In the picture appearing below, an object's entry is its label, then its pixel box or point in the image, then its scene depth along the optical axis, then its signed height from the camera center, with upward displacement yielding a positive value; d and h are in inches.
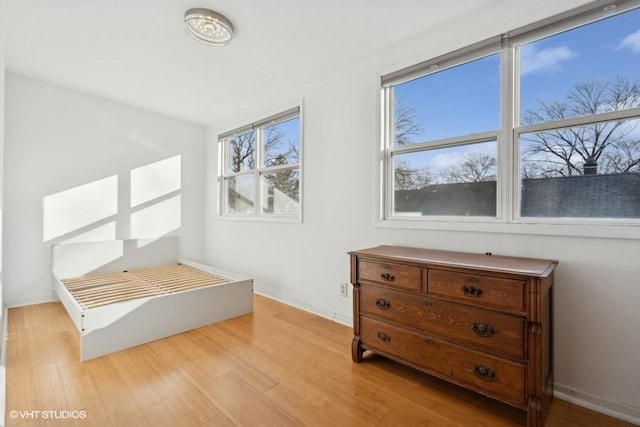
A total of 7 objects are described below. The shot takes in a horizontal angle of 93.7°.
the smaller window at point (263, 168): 137.6 +22.2
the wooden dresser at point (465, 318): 56.8 -23.5
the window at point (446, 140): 83.2 +21.7
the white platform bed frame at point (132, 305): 86.0 -30.6
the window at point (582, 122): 64.5 +20.9
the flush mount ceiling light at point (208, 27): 83.0 +54.3
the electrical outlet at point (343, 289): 110.3 -28.6
